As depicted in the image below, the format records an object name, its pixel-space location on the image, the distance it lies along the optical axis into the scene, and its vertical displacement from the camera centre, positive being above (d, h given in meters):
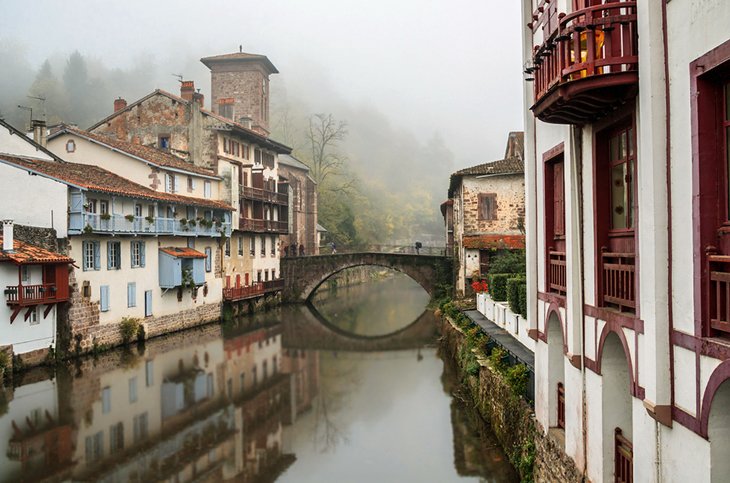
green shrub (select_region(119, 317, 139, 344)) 31.19 -3.59
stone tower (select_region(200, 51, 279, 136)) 64.88 +15.89
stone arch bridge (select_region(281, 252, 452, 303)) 46.19 -1.52
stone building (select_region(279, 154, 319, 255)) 64.75 +4.07
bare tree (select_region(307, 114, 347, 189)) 73.06 +11.02
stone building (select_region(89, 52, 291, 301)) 43.34 +5.83
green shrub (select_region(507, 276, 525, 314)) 19.64 -1.43
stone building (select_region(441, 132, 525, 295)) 36.28 +1.80
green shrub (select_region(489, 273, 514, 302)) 24.09 -1.48
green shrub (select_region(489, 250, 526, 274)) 28.14 -0.82
